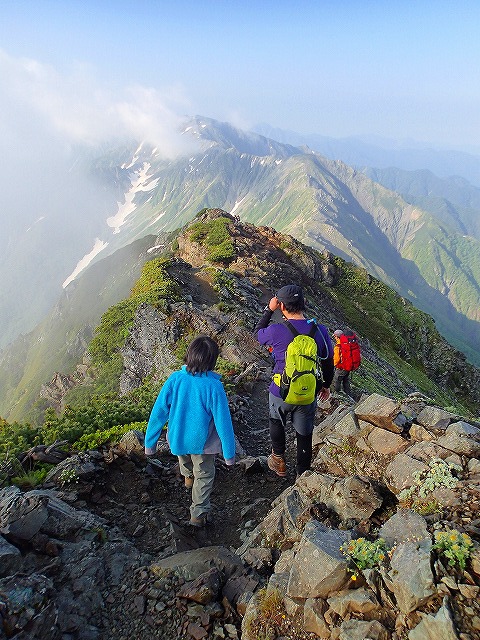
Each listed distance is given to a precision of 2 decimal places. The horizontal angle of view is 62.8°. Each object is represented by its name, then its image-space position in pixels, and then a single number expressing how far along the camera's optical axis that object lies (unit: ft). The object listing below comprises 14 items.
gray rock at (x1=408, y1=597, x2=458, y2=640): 11.51
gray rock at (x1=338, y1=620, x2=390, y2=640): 12.28
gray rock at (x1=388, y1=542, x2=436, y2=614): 12.51
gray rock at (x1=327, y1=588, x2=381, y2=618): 13.04
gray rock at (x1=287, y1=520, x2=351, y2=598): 14.08
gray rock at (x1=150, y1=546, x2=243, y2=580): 17.56
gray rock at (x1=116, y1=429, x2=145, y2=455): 27.94
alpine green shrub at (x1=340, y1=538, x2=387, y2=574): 14.19
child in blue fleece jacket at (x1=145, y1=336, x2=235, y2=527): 19.99
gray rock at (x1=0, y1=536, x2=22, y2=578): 16.31
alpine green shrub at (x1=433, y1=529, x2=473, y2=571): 13.05
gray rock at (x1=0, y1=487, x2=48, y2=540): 18.15
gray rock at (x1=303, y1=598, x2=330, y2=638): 13.28
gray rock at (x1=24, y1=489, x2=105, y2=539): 19.39
